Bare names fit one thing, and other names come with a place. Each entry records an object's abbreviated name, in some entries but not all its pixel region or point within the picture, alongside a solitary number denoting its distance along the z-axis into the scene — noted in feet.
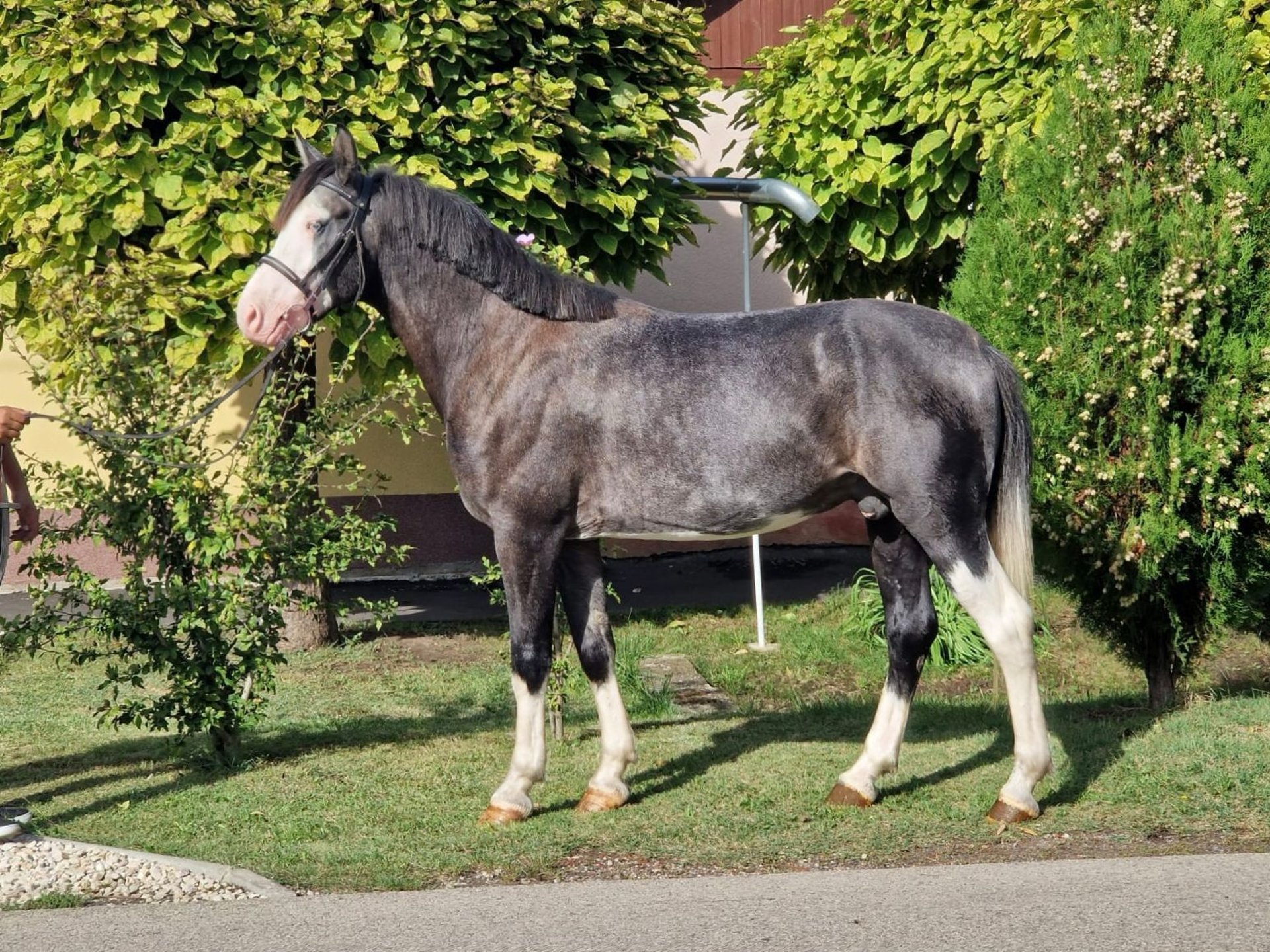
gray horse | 35.22
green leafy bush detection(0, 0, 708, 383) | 54.08
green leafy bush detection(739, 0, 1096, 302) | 59.72
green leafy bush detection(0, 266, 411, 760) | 41.42
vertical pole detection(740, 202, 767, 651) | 65.50
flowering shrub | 44.57
